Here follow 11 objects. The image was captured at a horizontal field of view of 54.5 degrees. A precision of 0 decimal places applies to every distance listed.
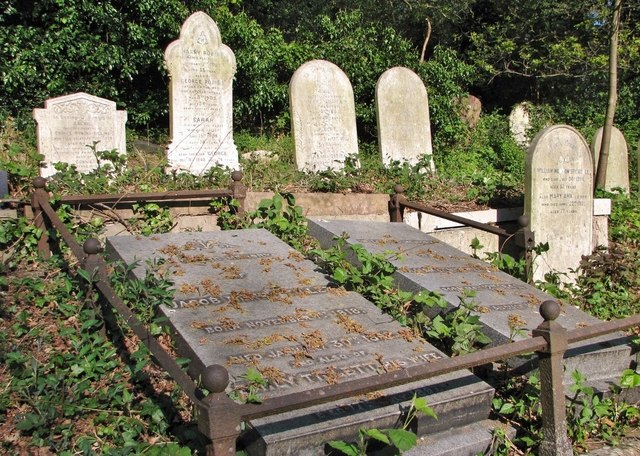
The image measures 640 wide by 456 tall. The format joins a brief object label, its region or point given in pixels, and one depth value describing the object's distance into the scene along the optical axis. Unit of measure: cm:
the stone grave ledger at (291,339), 303
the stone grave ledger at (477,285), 418
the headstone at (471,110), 1364
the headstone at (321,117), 809
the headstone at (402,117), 887
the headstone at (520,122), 1430
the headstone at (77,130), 672
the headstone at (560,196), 683
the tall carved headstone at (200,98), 750
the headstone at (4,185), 542
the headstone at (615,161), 1016
